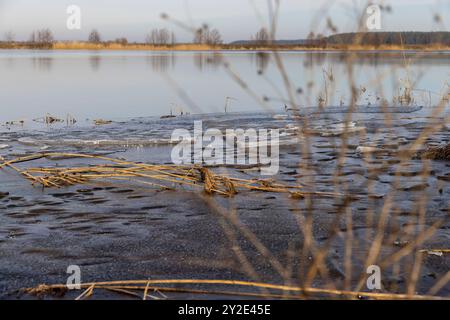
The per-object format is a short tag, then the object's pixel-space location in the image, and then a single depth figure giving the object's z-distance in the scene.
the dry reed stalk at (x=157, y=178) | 6.03
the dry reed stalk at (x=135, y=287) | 3.37
